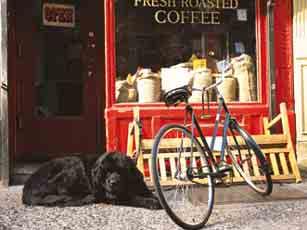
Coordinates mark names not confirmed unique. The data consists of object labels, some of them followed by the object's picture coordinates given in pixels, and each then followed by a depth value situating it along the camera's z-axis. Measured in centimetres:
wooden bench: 601
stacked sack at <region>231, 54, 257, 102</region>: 680
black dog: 514
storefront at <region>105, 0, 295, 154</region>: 650
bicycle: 447
